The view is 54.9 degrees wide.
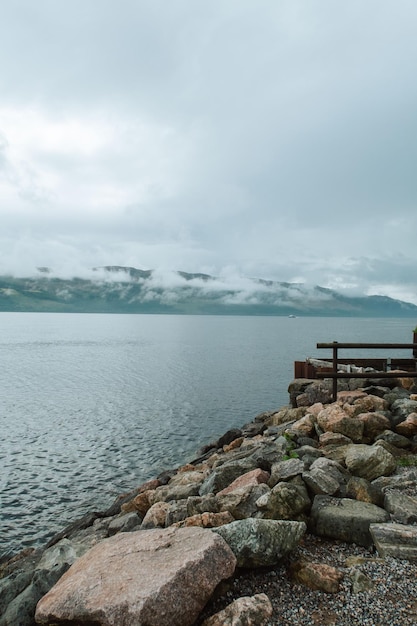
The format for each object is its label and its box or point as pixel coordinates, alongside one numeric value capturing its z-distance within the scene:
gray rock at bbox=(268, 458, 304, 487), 8.83
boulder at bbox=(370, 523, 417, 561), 6.21
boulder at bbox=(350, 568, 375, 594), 5.60
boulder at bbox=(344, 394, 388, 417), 13.40
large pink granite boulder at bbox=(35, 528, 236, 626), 5.17
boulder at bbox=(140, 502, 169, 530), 9.89
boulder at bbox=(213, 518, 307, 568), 6.07
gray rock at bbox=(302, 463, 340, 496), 8.16
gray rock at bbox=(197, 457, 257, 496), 10.98
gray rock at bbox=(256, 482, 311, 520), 7.40
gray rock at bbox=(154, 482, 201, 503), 11.76
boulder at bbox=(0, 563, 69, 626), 6.56
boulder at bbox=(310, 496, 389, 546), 6.92
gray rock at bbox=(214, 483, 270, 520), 7.96
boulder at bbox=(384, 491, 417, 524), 7.14
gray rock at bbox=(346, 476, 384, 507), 8.02
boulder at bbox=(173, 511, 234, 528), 7.58
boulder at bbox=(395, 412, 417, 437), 11.68
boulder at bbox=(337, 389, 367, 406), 14.96
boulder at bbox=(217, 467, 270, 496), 9.38
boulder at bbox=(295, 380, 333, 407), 17.98
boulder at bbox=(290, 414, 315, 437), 13.27
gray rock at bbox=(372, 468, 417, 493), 8.62
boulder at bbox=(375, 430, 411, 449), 11.20
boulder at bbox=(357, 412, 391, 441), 12.14
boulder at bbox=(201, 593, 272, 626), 5.07
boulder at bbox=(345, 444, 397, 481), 9.38
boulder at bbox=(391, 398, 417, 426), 12.48
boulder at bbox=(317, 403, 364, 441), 12.00
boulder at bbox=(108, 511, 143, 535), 11.42
